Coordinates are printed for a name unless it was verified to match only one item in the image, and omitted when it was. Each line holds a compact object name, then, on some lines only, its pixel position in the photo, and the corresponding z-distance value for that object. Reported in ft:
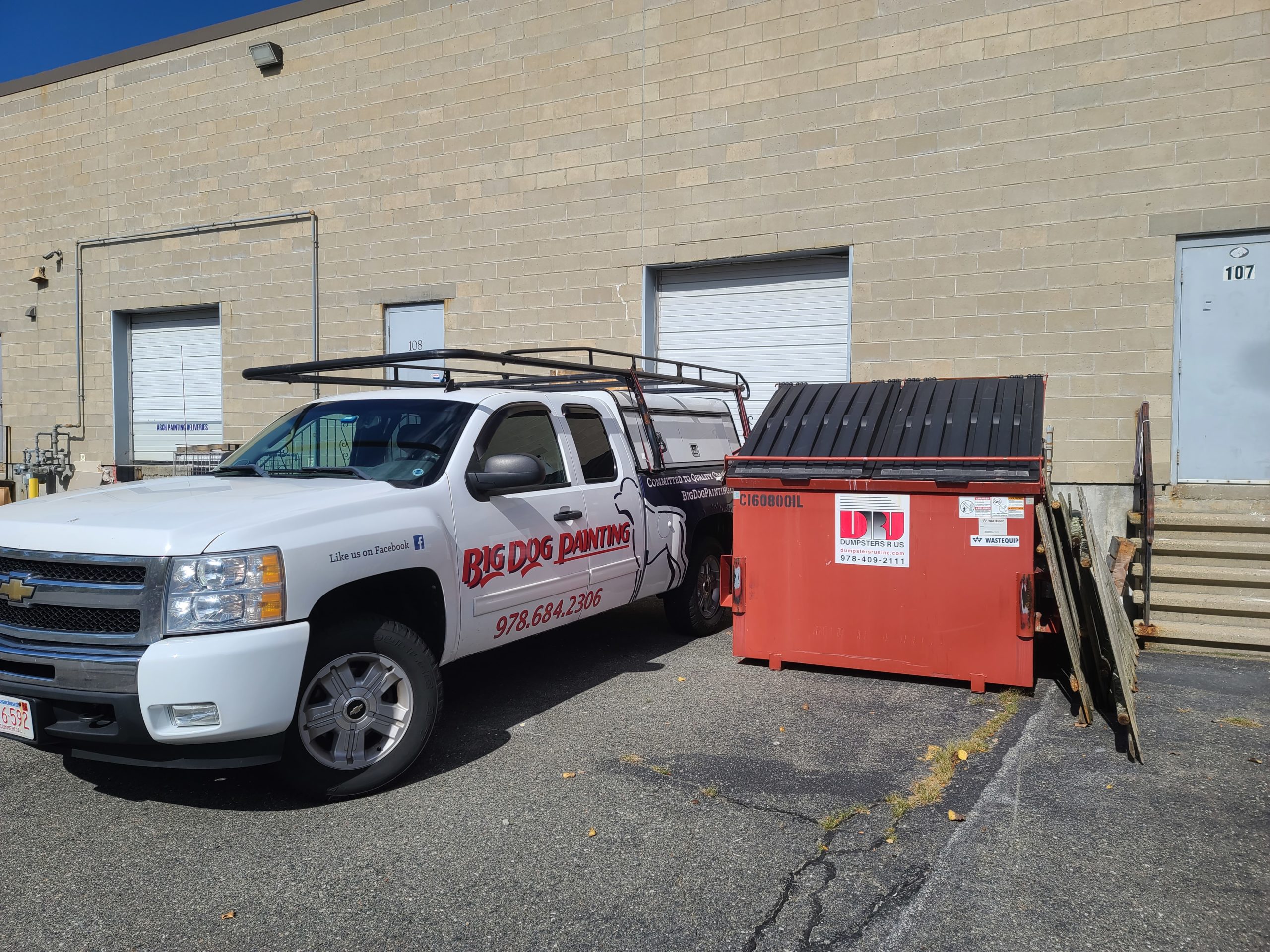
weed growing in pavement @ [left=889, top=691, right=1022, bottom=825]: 14.08
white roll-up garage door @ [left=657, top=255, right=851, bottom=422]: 35.32
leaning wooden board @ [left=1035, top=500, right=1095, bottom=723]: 17.71
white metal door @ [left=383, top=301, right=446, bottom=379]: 42.14
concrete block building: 29.35
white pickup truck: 12.51
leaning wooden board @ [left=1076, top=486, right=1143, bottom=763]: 16.38
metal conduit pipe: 44.73
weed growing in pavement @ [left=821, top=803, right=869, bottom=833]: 13.20
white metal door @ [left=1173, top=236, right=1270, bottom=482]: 28.55
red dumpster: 19.07
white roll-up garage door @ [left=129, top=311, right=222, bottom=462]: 48.70
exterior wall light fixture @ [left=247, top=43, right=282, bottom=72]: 44.34
